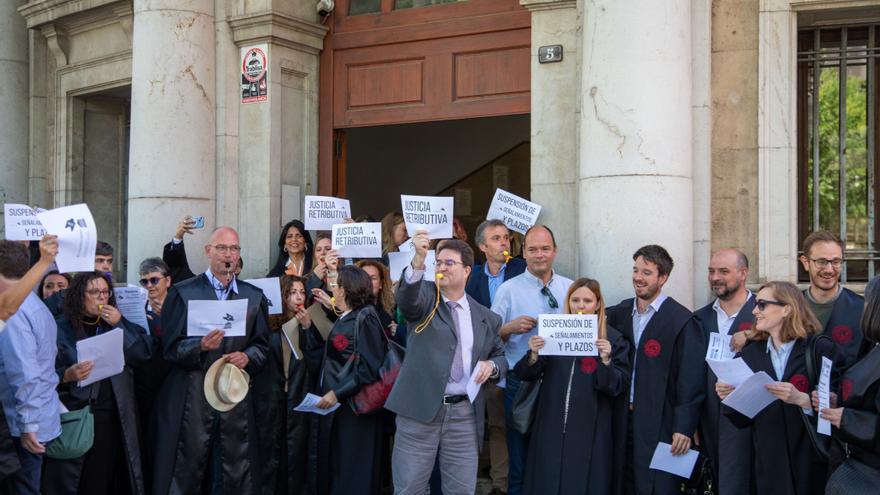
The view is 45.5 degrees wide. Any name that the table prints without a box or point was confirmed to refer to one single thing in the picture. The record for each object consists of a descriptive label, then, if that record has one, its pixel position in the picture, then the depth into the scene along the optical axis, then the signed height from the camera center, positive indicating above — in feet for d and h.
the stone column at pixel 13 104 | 41.29 +5.73
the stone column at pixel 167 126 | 32.55 +3.86
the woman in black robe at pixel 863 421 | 16.14 -2.57
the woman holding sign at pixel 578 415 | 21.93 -3.42
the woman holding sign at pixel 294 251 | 30.91 -0.02
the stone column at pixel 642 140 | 24.58 +2.68
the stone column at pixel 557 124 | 27.68 +3.43
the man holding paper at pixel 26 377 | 20.17 -2.50
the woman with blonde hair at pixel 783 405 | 19.69 -2.86
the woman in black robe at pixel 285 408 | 25.73 -3.89
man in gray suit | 21.03 -2.66
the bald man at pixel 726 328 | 20.62 -1.54
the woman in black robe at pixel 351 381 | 23.72 -2.95
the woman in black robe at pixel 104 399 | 23.61 -3.45
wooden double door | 30.78 +5.79
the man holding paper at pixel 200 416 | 24.57 -3.94
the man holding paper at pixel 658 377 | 21.63 -2.56
